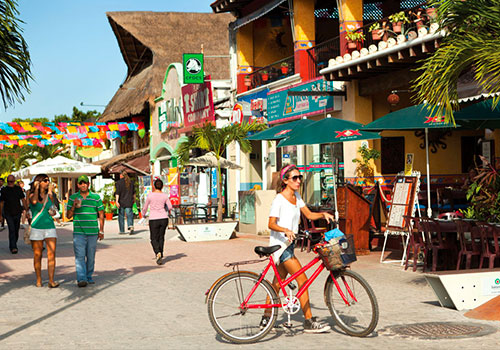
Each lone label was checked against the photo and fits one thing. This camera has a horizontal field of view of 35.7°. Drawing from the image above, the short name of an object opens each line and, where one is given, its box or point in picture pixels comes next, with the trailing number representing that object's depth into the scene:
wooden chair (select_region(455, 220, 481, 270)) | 10.65
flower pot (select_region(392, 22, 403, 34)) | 16.41
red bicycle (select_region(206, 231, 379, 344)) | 7.27
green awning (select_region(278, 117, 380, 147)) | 14.72
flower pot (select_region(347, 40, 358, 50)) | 18.31
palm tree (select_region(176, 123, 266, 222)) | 22.44
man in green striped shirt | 11.55
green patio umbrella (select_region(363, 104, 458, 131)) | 11.79
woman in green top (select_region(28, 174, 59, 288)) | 11.55
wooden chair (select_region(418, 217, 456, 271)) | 11.45
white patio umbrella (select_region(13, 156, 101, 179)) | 32.59
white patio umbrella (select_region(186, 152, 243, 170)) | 22.98
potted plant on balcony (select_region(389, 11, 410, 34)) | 16.22
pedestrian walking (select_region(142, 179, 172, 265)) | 14.69
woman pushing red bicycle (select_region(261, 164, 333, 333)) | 7.58
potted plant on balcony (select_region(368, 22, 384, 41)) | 16.94
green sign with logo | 29.34
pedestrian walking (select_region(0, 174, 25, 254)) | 18.12
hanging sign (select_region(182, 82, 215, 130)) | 28.77
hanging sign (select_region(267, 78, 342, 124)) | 19.81
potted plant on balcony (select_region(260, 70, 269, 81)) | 24.97
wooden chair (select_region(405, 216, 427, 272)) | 11.91
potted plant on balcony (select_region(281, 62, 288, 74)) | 23.41
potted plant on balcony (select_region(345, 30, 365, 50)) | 18.33
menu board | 13.09
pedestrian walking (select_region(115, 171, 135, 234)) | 24.02
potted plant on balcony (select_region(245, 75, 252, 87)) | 26.12
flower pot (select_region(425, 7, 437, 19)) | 15.47
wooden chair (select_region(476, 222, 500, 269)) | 10.24
